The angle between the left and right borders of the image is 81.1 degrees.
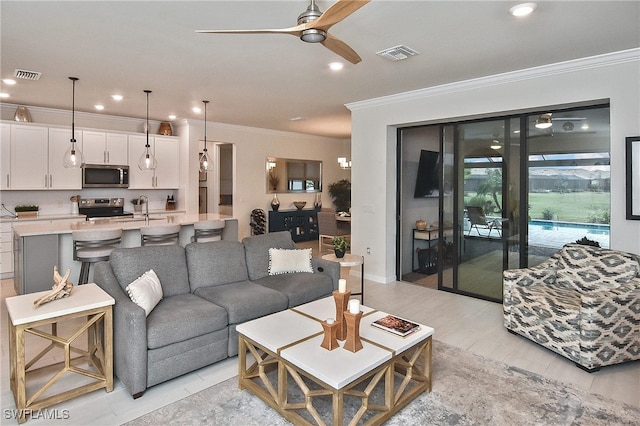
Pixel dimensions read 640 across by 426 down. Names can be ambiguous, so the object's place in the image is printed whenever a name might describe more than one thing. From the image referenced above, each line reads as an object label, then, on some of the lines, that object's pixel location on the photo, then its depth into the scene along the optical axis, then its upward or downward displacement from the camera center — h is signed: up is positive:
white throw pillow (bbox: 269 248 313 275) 3.96 -0.54
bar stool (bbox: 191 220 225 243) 5.07 -0.26
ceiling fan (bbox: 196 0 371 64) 1.91 +1.06
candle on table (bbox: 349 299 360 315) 2.30 -0.59
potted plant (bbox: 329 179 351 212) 9.75 +0.48
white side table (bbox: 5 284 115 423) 2.24 -0.84
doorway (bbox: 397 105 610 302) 3.98 +0.20
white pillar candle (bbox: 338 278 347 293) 2.43 -0.48
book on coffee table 2.53 -0.80
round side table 4.31 -0.57
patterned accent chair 2.86 -0.76
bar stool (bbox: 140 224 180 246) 4.55 -0.29
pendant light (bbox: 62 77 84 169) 4.38 +0.62
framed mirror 8.58 +0.87
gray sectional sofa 2.54 -0.74
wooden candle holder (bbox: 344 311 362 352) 2.25 -0.73
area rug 2.29 -1.27
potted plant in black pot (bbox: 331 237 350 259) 4.42 -0.42
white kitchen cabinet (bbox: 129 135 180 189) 6.85 +0.91
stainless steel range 6.50 +0.06
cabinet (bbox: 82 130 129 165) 6.30 +1.10
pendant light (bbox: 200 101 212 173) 5.67 +0.74
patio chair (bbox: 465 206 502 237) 4.62 -0.12
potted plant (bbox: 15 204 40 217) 5.77 +0.01
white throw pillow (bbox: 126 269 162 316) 2.71 -0.60
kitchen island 4.16 -0.44
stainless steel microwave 6.35 +0.61
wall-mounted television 5.41 +0.54
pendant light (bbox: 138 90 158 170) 5.13 +0.67
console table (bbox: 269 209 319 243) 8.55 -0.27
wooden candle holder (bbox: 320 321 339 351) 2.26 -0.76
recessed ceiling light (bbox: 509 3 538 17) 2.55 +1.41
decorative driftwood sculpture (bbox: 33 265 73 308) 2.41 -0.54
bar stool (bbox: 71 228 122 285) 4.07 -0.37
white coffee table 2.07 -0.89
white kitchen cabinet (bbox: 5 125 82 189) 5.64 +0.80
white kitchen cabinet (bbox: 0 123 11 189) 5.50 +0.82
